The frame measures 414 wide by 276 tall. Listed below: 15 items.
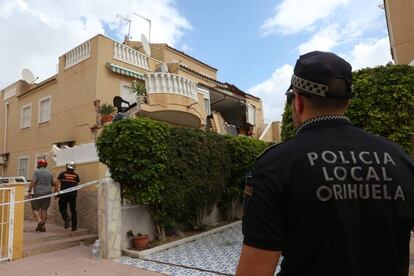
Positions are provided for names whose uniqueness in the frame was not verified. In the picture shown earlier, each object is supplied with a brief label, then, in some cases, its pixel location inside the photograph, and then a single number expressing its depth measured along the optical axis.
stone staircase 8.53
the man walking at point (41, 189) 10.23
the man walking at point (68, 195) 10.33
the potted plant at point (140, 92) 11.78
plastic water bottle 7.87
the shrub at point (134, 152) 8.26
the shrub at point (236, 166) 11.63
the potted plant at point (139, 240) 8.38
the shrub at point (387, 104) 7.07
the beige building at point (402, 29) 8.88
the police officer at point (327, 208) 1.39
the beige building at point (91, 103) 11.97
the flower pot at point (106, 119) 12.15
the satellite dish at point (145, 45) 16.21
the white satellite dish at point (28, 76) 18.58
